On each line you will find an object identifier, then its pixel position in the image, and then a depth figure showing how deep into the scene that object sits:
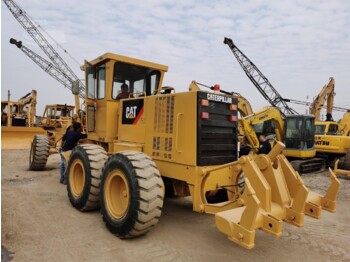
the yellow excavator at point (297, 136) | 11.69
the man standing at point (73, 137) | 7.33
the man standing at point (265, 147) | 7.21
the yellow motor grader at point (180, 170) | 3.56
